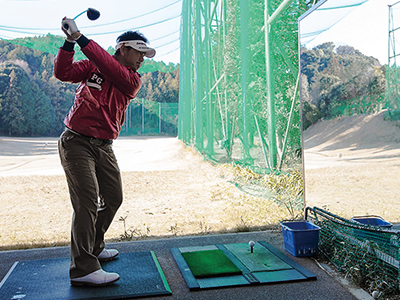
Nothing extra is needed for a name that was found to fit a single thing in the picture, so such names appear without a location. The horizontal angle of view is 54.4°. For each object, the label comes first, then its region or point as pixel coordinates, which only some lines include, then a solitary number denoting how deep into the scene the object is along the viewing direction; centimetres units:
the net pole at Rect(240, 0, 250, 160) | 446
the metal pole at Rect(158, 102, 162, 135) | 2757
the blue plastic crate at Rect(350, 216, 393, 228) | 215
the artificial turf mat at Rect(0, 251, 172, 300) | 167
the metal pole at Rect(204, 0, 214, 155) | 737
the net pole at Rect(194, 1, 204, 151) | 838
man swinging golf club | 168
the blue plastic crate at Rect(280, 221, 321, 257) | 216
